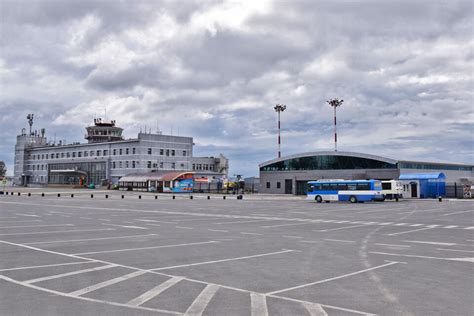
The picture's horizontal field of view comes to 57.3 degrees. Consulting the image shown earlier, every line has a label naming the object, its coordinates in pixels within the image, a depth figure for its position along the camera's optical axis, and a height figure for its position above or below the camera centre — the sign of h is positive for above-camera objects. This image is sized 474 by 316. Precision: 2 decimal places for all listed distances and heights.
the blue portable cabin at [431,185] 66.62 +1.44
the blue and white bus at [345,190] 51.44 +0.48
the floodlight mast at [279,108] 88.00 +17.37
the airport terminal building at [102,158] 102.50 +9.21
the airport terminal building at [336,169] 73.94 +4.62
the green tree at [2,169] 164.62 +9.10
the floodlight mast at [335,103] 83.44 +17.52
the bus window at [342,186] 52.91 +0.97
